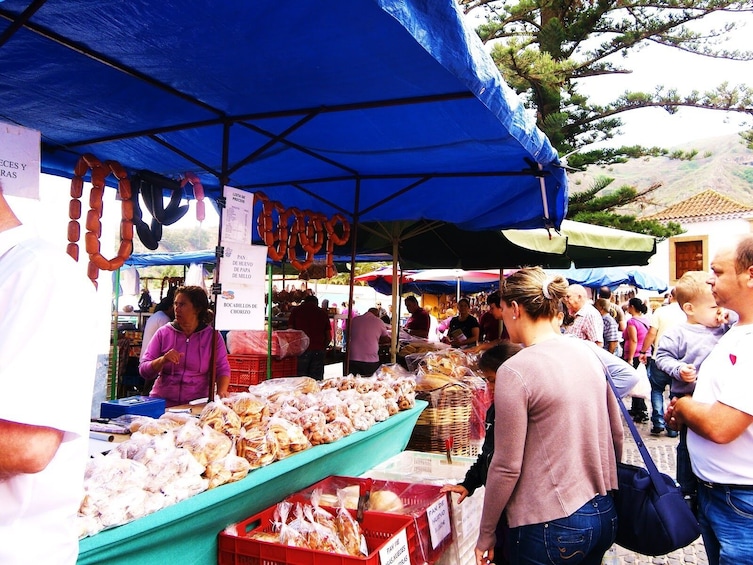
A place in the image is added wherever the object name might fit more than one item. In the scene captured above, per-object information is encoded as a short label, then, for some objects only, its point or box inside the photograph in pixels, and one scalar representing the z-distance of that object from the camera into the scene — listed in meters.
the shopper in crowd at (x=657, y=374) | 7.09
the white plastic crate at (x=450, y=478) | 2.80
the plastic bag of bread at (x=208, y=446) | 2.10
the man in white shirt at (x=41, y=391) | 0.93
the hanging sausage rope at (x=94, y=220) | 3.40
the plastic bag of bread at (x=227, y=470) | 2.03
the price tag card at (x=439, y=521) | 2.50
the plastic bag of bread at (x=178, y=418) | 2.56
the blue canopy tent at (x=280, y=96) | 2.11
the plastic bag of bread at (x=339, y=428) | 2.77
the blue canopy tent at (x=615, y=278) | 12.32
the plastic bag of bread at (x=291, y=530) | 2.13
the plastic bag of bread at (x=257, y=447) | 2.28
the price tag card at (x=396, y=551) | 2.06
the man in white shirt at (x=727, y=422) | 1.99
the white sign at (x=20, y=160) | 2.71
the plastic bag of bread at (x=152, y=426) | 2.42
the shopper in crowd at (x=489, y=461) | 2.19
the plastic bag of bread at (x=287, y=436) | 2.44
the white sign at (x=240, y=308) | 3.22
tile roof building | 25.91
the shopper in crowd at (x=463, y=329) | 9.34
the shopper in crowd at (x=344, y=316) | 5.35
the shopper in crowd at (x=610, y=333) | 9.30
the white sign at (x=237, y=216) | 3.33
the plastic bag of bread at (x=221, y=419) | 2.42
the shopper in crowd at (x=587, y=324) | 6.80
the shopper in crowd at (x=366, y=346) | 7.70
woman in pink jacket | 4.05
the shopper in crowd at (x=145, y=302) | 10.82
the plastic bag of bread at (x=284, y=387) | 3.21
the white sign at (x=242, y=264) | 3.31
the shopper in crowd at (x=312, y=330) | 8.45
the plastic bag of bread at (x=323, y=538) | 2.15
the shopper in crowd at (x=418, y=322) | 10.11
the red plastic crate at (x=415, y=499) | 2.43
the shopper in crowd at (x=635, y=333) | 9.91
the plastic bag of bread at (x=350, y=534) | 2.21
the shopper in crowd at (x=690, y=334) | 3.56
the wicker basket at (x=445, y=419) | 4.31
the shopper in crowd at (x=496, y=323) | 7.17
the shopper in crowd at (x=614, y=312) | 10.38
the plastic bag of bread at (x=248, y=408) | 2.60
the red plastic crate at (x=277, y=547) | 1.98
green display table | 1.59
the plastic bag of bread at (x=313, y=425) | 2.66
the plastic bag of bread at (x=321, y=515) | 2.34
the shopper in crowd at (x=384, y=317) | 15.70
